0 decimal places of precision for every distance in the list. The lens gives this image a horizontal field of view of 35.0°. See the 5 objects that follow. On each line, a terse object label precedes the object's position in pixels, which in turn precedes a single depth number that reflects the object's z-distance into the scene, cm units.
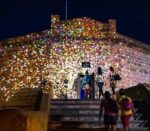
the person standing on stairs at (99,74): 1395
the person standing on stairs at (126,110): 704
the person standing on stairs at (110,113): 667
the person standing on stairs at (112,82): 1129
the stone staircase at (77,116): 779
